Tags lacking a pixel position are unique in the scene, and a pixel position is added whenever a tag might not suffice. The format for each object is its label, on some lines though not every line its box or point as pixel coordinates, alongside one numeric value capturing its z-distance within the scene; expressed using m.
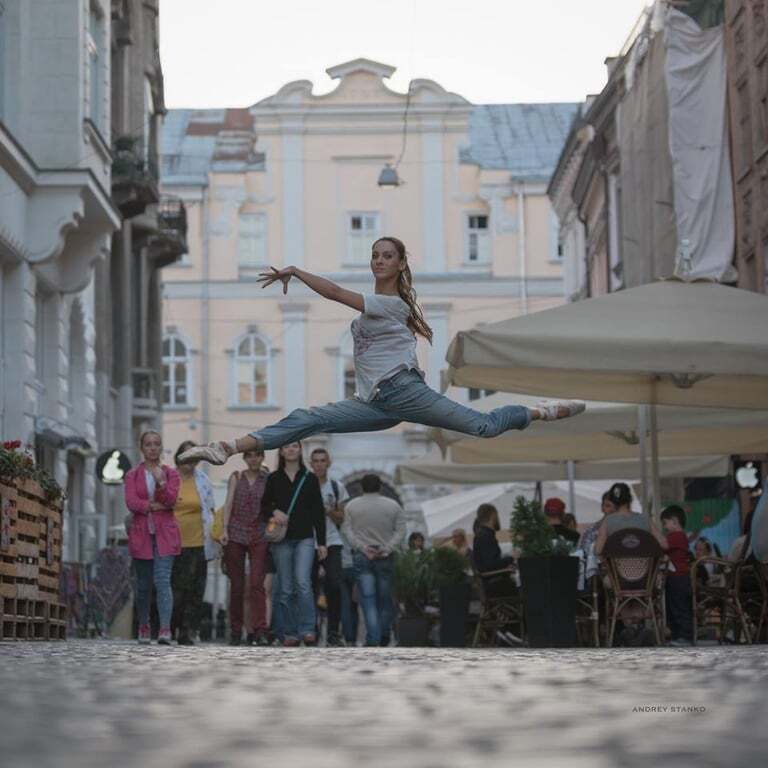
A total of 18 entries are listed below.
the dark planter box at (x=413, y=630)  19.55
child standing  16.89
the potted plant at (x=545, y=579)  15.78
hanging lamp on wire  58.12
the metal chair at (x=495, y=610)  17.72
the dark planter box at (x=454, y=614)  18.53
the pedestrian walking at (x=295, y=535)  16.39
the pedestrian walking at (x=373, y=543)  18.25
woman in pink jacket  15.84
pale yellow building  63.84
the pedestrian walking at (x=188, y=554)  16.55
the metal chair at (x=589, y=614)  16.03
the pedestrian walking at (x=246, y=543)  16.75
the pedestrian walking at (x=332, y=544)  17.98
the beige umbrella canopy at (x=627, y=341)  14.01
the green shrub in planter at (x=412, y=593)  19.02
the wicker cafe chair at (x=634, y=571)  15.68
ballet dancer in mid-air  11.50
